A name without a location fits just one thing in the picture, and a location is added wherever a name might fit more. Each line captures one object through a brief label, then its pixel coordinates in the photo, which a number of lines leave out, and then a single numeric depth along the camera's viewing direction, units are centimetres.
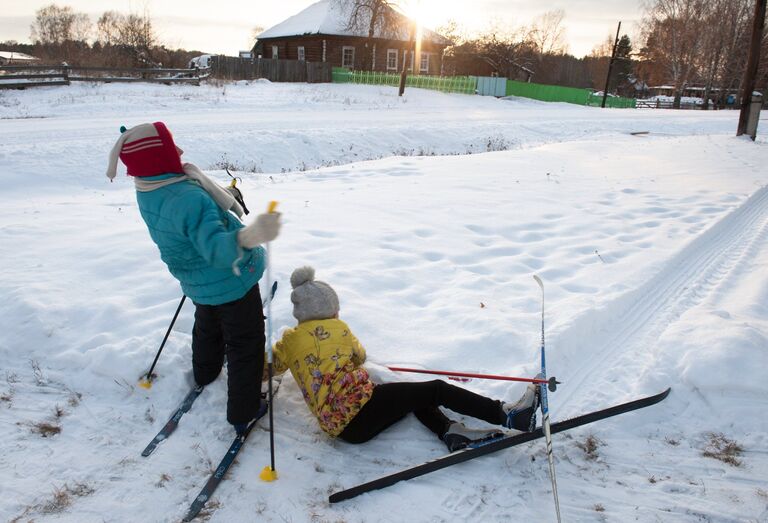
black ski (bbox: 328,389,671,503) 288
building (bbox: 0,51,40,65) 4380
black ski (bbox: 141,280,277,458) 319
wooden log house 4050
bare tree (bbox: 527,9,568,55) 5636
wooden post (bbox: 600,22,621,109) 3976
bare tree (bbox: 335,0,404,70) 3675
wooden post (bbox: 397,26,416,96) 3002
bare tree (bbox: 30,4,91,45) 6347
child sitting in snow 319
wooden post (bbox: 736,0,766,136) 1572
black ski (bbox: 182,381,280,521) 276
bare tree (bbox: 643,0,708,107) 4453
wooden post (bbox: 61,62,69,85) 2252
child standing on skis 274
